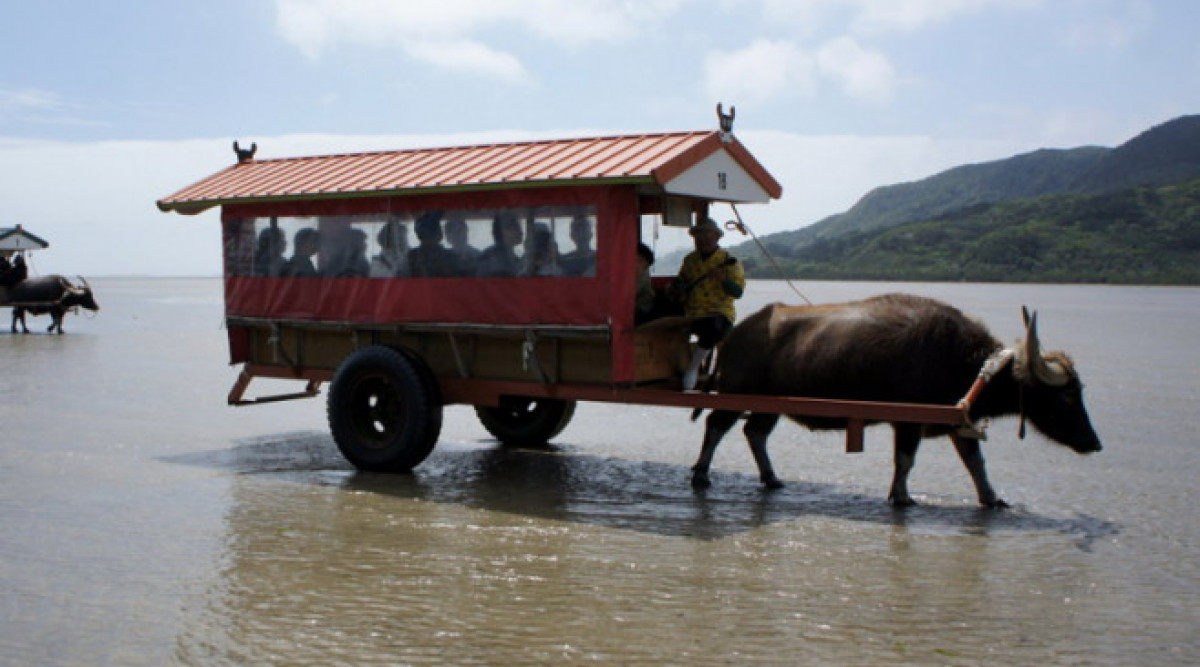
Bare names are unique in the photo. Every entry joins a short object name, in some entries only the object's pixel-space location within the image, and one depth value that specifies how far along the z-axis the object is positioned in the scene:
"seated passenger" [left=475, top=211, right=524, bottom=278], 8.91
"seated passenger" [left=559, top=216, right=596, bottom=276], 8.47
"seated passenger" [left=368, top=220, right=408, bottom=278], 9.52
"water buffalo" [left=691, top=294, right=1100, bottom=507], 7.99
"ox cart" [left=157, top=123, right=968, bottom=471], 8.40
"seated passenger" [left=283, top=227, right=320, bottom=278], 10.08
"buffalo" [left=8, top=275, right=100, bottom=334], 27.55
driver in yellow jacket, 8.87
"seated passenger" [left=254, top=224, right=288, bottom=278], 10.28
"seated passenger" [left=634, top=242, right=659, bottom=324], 8.97
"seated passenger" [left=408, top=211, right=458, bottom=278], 9.30
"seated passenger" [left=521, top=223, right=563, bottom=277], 8.69
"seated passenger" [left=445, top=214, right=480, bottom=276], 9.14
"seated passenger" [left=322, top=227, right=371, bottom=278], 9.77
